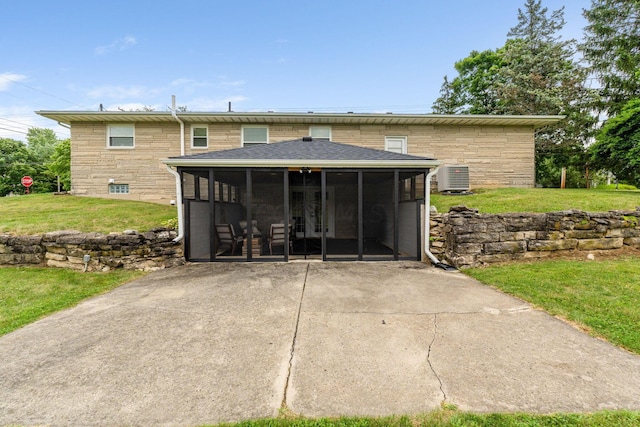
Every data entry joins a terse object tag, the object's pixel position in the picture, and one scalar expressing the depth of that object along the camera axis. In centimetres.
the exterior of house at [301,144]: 1007
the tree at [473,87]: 2019
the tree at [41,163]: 3424
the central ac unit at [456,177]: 1007
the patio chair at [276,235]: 736
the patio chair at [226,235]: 721
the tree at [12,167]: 3212
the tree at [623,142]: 934
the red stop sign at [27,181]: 2775
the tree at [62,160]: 2861
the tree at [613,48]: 1479
